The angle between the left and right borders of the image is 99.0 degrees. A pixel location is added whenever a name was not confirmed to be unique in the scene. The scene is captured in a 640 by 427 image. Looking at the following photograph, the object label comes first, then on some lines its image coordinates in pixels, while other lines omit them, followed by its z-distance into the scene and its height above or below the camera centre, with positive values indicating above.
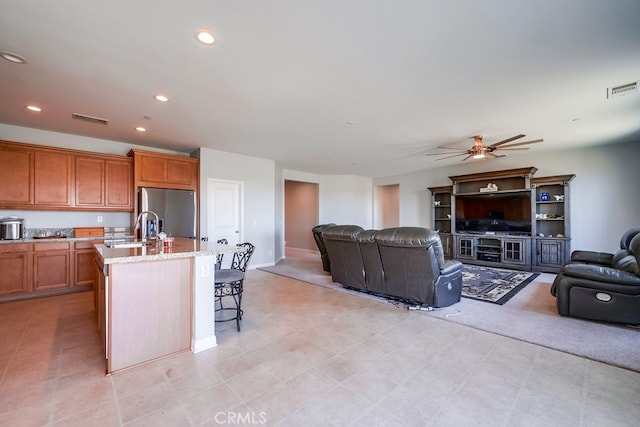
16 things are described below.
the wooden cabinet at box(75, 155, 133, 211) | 4.58 +0.58
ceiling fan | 4.84 +1.17
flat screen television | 6.45 +0.01
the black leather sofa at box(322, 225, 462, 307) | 3.50 -0.71
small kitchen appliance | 4.07 -0.18
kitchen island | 2.20 -0.75
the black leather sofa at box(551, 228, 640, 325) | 3.03 -0.91
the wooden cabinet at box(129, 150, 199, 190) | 4.92 +0.86
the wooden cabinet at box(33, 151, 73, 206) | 4.25 +0.61
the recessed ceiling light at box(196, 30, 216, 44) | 2.16 +1.45
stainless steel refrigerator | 4.93 +0.12
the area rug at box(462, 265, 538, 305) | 4.26 -1.29
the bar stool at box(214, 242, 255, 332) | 2.92 -0.68
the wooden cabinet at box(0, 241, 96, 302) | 3.97 -0.80
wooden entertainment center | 6.01 -0.16
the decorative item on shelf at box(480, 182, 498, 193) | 6.75 +0.63
